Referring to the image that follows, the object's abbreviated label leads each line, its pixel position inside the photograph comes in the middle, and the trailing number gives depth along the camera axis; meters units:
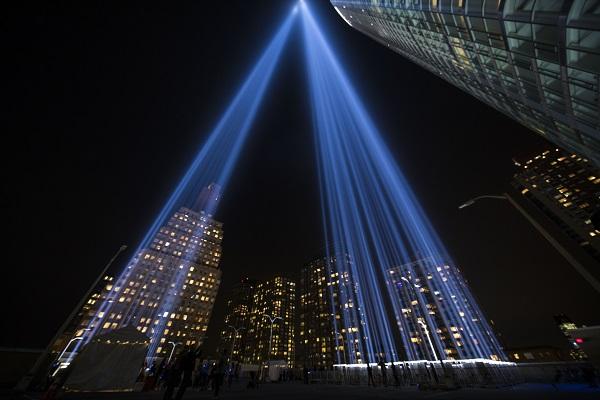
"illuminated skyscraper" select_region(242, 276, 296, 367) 156.00
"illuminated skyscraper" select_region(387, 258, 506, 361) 118.50
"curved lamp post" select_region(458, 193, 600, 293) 9.43
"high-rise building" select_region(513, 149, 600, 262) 71.94
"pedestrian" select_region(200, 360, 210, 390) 17.20
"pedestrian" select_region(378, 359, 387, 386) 19.36
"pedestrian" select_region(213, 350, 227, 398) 11.72
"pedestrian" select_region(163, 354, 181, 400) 8.12
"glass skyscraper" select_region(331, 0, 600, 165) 11.41
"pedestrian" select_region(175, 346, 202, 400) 9.26
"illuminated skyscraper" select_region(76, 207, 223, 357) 93.75
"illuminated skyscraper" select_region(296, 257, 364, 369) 131.25
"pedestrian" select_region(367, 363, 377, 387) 20.37
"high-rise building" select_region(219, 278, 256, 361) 174.38
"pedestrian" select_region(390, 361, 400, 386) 19.53
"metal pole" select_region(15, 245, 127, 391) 14.32
